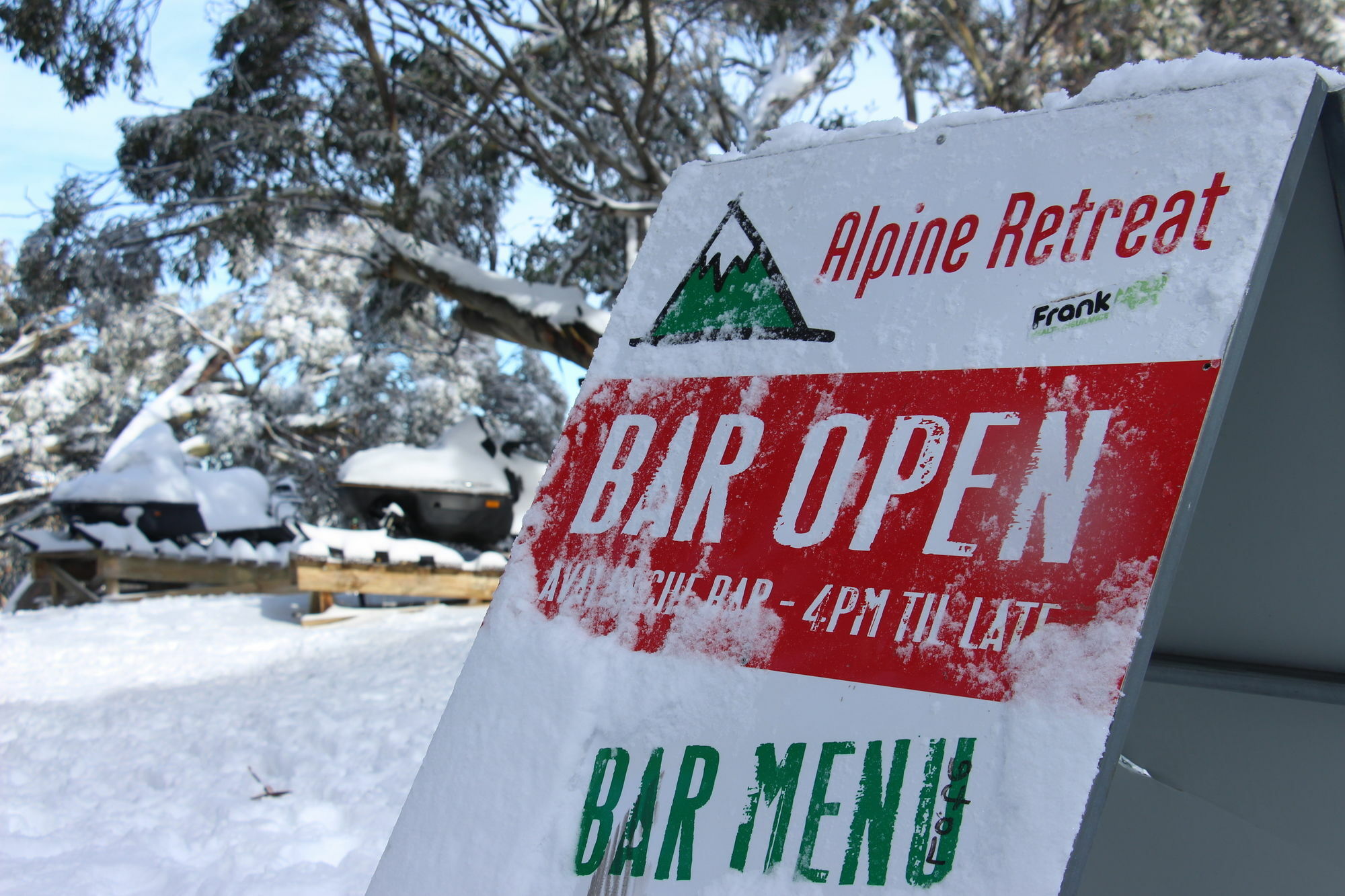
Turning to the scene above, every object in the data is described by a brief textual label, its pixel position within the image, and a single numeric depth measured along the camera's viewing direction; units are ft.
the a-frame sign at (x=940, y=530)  3.47
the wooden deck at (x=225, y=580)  21.90
